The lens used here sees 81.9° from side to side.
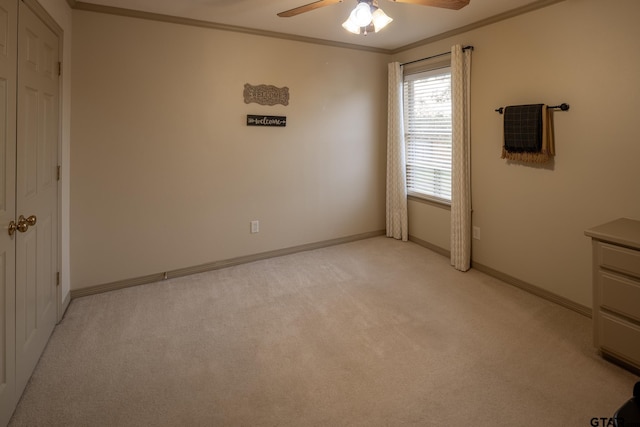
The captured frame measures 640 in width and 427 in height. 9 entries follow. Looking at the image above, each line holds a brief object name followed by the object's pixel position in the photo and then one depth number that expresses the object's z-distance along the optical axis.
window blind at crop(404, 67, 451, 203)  4.19
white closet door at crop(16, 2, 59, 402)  2.01
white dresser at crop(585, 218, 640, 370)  2.12
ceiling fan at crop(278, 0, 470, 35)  2.22
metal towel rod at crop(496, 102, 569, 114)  2.92
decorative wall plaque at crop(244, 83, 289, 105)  3.88
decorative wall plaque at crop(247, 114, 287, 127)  3.93
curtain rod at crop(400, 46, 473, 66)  3.68
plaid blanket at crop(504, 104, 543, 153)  3.06
